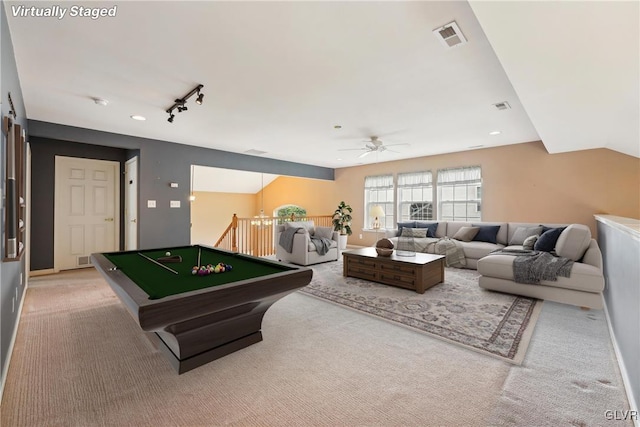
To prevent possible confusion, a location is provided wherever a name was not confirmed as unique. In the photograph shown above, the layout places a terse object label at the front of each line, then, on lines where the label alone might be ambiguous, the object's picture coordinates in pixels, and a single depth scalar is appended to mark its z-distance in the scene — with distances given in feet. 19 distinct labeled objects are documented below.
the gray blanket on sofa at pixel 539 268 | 10.94
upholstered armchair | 18.16
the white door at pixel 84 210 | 16.97
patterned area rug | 8.13
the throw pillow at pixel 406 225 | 21.64
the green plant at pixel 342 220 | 26.45
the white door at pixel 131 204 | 17.33
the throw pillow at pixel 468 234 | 18.61
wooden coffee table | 12.55
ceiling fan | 16.98
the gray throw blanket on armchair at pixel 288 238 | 18.72
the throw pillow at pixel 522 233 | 15.97
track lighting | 9.91
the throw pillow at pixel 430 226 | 20.62
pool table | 4.93
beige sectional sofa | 10.33
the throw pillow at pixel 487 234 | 18.01
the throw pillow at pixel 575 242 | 11.51
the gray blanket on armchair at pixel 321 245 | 18.50
